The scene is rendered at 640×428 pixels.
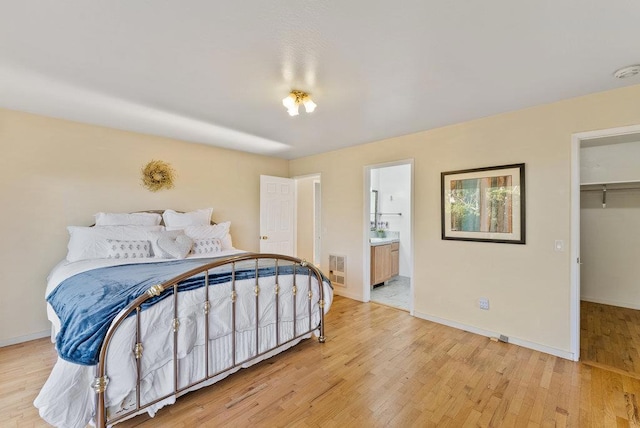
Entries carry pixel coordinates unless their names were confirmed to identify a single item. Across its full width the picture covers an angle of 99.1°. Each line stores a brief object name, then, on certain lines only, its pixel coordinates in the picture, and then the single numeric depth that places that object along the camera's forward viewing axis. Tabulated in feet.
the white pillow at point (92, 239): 9.69
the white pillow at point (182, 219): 12.18
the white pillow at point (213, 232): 12.10
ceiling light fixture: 8.01
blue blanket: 5.11
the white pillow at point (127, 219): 10.69
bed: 5.20
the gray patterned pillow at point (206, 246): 11.51
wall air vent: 15.05
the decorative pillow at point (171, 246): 10.29
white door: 15.76
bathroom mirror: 19.80
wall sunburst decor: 12.37
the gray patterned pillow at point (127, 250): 9.72
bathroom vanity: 15.58
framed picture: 9.47
